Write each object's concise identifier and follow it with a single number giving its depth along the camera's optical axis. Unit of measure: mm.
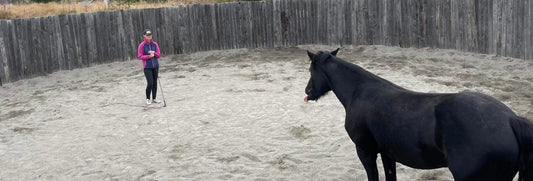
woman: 11275
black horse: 3846
